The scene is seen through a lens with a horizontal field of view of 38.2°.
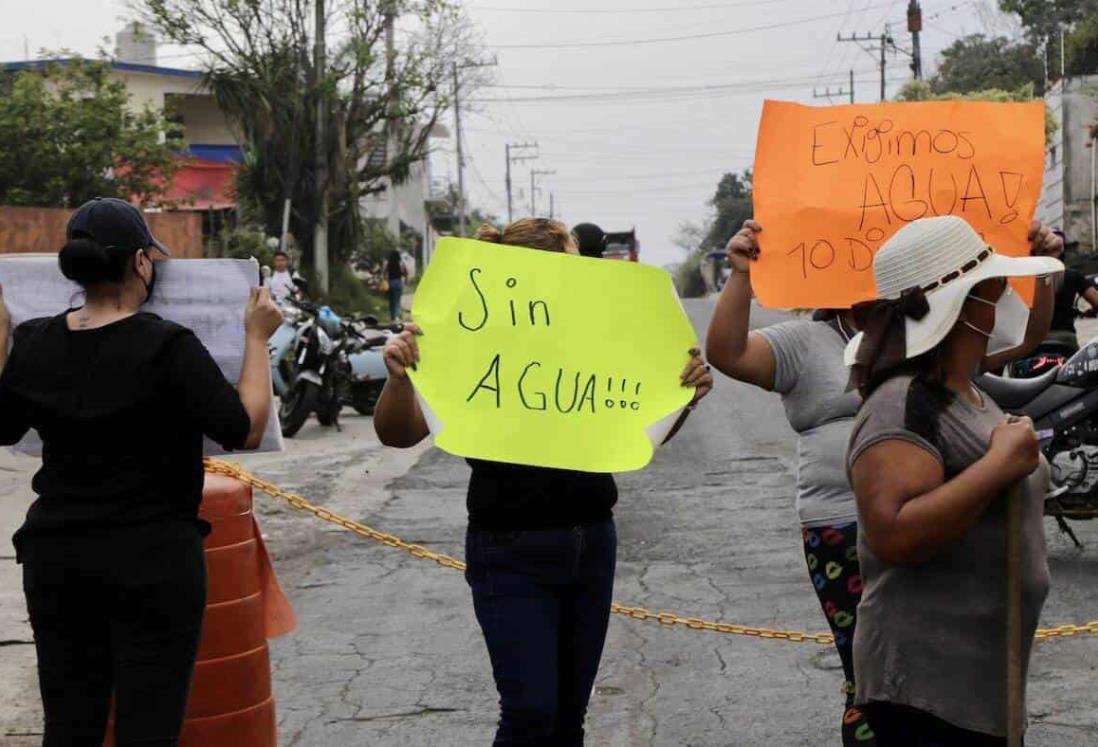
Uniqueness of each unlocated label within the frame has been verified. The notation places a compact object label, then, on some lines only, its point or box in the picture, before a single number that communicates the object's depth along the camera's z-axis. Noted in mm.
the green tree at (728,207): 102812
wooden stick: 3023
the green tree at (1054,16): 56906
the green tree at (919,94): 28338
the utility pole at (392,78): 37000
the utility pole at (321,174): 34500
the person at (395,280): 36219
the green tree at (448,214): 83875
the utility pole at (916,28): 51312
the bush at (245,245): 29594
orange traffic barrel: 4840
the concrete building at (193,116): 38594
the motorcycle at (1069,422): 8320
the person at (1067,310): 10930
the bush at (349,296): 37406
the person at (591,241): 4867
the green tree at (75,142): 23047
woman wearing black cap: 3600
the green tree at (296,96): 35344
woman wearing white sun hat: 3010
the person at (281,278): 20266
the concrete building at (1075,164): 41719
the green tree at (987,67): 58219
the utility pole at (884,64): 63250
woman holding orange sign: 4344
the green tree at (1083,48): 45750
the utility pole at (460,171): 61219
